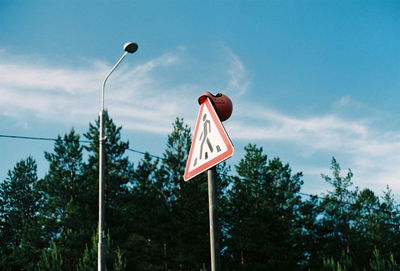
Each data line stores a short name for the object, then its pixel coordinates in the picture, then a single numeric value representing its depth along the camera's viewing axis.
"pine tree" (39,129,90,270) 30.84
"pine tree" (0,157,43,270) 47.92
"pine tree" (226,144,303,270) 36.16
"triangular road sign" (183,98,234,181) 3.24
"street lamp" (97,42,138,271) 11.53
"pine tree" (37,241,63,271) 27.30
